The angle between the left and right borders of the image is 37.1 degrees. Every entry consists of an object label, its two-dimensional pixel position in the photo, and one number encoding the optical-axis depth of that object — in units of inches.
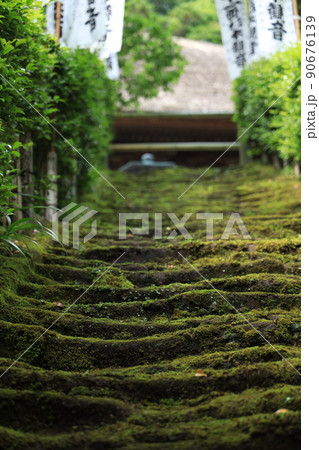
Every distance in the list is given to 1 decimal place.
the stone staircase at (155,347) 80.0
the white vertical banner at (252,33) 286.5
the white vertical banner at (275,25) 261.6
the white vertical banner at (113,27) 239.1
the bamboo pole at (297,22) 259.3
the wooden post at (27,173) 182.2
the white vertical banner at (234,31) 317.4
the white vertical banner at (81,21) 245.0
